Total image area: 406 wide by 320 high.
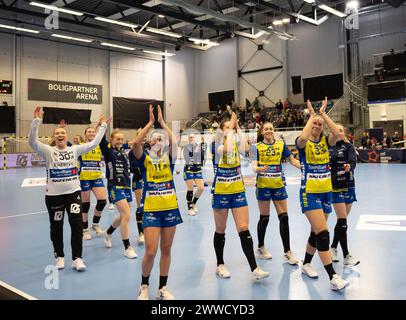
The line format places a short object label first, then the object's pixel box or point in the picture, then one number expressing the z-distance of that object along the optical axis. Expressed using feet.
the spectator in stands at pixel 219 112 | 94.91
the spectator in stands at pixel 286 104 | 85.61
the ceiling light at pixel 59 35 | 74.15
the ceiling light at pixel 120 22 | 65.36
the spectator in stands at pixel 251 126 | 83.15
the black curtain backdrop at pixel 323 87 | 83.46
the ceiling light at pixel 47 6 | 53.42
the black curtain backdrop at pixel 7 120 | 74.60
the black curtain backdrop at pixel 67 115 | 81.05
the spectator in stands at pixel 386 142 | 69.12
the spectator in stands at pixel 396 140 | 70.58
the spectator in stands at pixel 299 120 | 79.20
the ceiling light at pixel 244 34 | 79.02
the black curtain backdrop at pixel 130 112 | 92.53
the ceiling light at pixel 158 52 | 88.60
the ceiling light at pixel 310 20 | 66.80
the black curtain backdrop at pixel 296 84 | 88.89
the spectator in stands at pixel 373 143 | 68.84
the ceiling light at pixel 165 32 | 72.44
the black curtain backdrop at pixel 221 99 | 101.11
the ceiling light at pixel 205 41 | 79.17
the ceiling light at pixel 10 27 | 67.47
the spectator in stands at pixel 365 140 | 70.54
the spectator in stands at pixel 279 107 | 87.61
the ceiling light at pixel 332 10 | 61.22
